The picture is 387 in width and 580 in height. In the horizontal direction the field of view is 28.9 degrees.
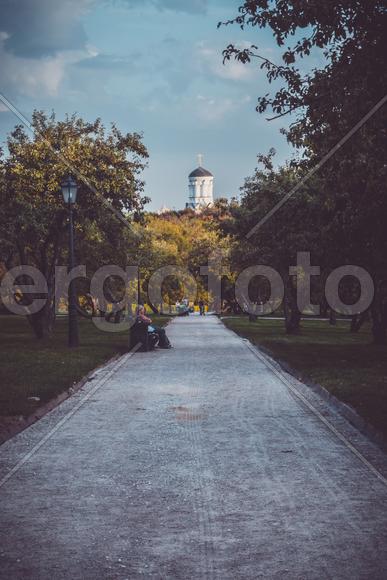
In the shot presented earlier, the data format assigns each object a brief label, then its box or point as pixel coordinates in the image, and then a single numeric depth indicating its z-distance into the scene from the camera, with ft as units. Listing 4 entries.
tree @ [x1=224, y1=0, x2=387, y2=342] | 35.68
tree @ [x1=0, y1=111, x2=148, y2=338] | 87.20
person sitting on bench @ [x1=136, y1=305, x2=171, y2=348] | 77.67
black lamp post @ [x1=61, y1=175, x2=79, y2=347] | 76.84
